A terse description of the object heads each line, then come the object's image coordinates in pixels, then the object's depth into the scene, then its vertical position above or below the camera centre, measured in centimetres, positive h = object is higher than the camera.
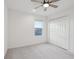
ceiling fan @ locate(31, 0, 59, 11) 213 +113
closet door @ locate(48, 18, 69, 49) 324 -21
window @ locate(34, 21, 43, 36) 434 +17
